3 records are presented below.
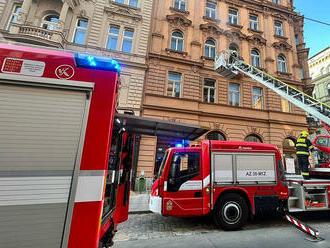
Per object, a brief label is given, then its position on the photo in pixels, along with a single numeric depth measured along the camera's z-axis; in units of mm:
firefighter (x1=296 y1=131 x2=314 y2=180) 5707
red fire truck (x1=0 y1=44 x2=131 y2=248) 1742
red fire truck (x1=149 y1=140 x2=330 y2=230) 4395
